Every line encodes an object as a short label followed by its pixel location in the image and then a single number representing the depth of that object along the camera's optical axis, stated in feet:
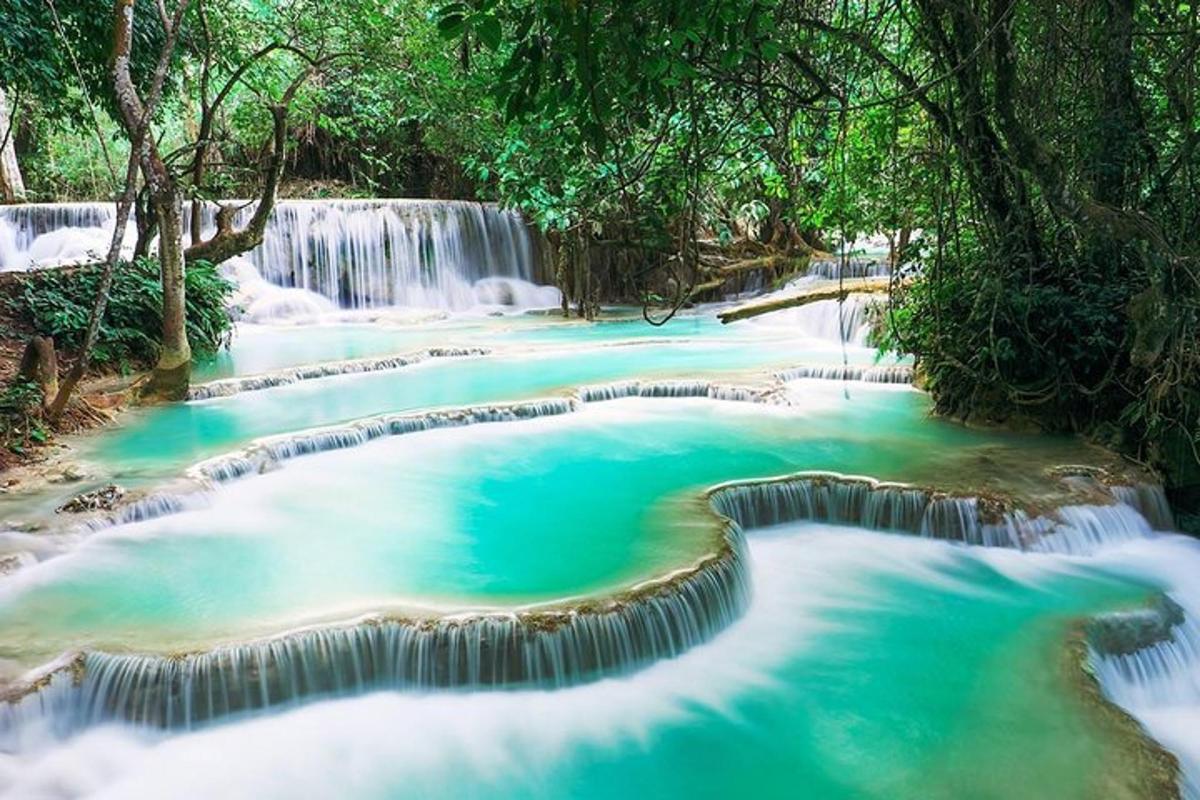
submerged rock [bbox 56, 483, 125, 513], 16.56
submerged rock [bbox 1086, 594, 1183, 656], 13.26
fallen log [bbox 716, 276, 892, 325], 32.42
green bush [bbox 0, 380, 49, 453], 20.30
